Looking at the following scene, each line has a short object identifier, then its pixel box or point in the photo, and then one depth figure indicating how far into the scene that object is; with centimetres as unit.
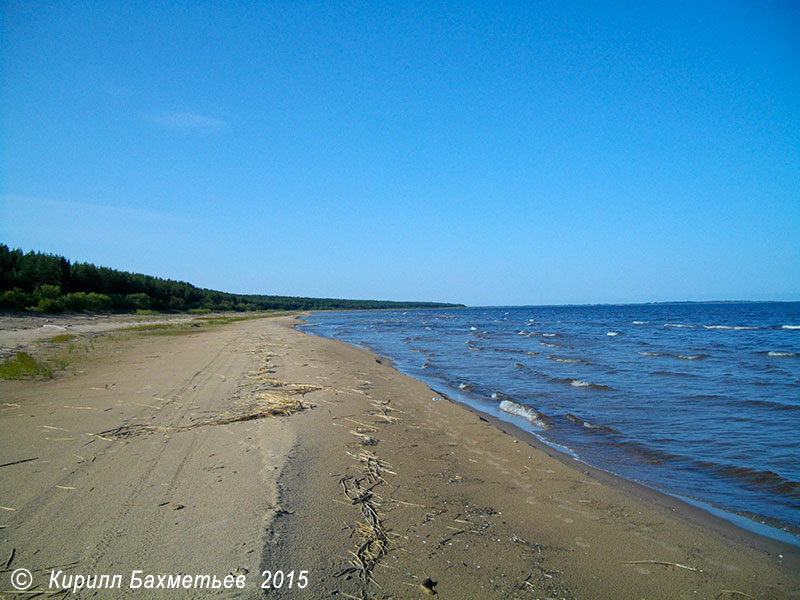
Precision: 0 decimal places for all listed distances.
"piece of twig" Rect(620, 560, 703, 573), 385
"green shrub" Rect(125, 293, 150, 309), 5048
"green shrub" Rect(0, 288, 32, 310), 3123
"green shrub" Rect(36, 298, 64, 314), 3266
